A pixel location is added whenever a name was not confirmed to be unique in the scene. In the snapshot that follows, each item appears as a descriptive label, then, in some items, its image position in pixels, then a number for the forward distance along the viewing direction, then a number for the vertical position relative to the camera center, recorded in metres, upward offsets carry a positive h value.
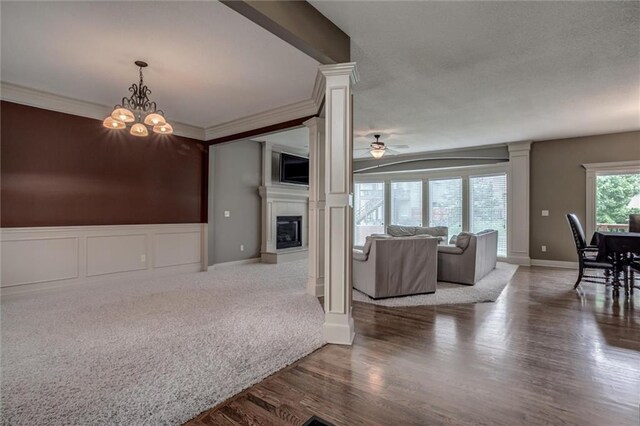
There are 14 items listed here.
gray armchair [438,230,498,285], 4.81 -0.73
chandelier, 3.28 +1.02
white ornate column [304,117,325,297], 4.32 +0.05
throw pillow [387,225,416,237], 7.37 -0.41
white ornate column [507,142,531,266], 6.74 +0.23
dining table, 3.66 -0.45
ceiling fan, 5.79 +1.20
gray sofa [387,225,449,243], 7.09 -0.40
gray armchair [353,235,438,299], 4.04 -0.71
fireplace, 7.49 -0.45
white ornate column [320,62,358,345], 2.68 +0.10
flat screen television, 7.45 +1.08
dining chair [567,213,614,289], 4.30 -0.50
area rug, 3.91 -1.10
